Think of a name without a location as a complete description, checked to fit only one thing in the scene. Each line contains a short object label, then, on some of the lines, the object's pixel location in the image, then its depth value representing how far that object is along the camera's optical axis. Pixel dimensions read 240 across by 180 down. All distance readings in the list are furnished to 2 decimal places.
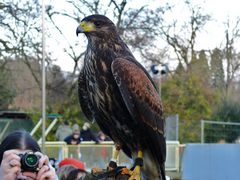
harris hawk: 3.33
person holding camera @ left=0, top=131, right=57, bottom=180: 2.52
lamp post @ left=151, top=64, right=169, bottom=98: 20.98
